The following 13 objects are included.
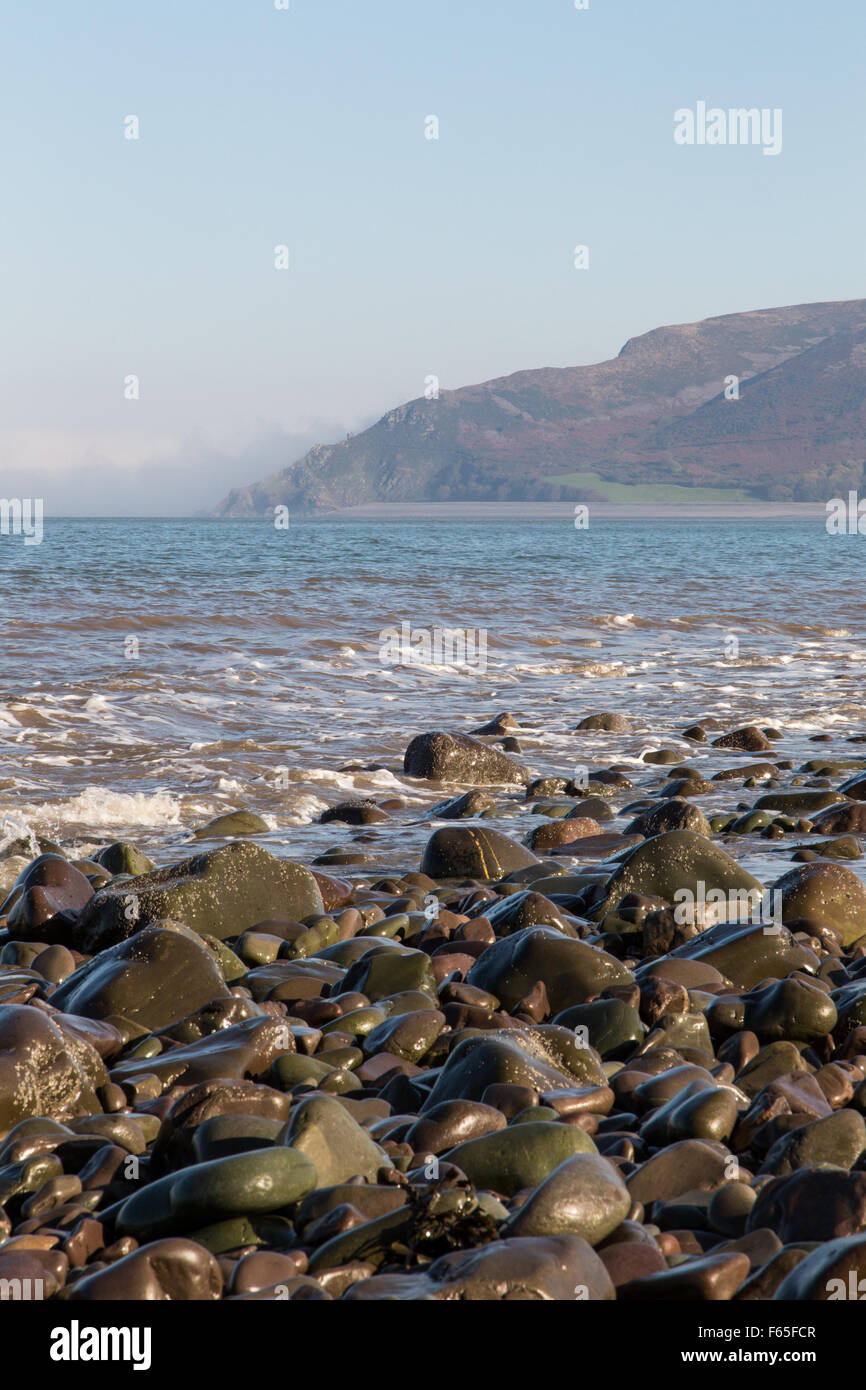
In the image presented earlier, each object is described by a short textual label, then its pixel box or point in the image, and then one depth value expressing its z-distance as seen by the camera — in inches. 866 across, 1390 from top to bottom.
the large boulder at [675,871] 260.7
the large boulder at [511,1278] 108.9
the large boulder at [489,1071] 160.4
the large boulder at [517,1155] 135.9
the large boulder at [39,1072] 159.8
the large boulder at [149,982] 200.1
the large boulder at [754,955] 220.1
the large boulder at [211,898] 245.6
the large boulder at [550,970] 205.5
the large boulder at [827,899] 252.4
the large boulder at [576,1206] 120.8
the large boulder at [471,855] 304.3
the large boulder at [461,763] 430.0
